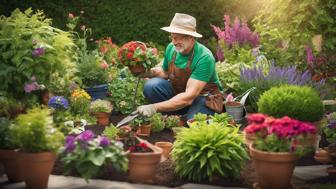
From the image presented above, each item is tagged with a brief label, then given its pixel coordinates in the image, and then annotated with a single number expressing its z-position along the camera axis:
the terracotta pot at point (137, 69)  6.52
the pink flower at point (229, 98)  7.16
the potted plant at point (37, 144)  4.59
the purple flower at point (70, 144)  4.62
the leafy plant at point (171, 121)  6.71
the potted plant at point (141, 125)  6.46
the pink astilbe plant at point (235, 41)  8.80
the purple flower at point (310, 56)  7.52
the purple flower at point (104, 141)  4.63
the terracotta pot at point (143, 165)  4.87
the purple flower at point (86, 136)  4.62
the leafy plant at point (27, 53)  5.87
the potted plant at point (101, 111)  7.25
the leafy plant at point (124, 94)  7.69
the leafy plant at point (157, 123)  6.62
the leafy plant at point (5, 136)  4.89
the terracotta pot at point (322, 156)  5.50
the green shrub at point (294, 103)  5.71
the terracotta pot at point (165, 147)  5.66
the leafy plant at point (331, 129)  5.68
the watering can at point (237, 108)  7.00
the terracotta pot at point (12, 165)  4.87
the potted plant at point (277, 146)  4.61
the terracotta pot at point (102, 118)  7.25
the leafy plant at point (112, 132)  5.78
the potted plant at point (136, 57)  6.45
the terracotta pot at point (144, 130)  6.48
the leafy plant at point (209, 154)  4.98
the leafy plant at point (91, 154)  4.55
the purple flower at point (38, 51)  5.86
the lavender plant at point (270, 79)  7.08
